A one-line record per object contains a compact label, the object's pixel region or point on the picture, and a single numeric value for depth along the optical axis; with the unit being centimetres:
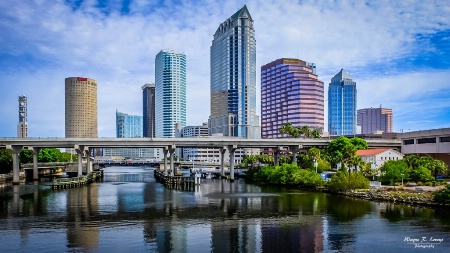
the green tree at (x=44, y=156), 19468
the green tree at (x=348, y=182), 9431
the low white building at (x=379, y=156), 13175
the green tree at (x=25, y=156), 17528
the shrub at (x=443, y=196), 6981
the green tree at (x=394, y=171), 9931
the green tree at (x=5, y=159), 14650
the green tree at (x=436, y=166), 10150
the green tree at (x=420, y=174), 9825
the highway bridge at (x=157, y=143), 13550
